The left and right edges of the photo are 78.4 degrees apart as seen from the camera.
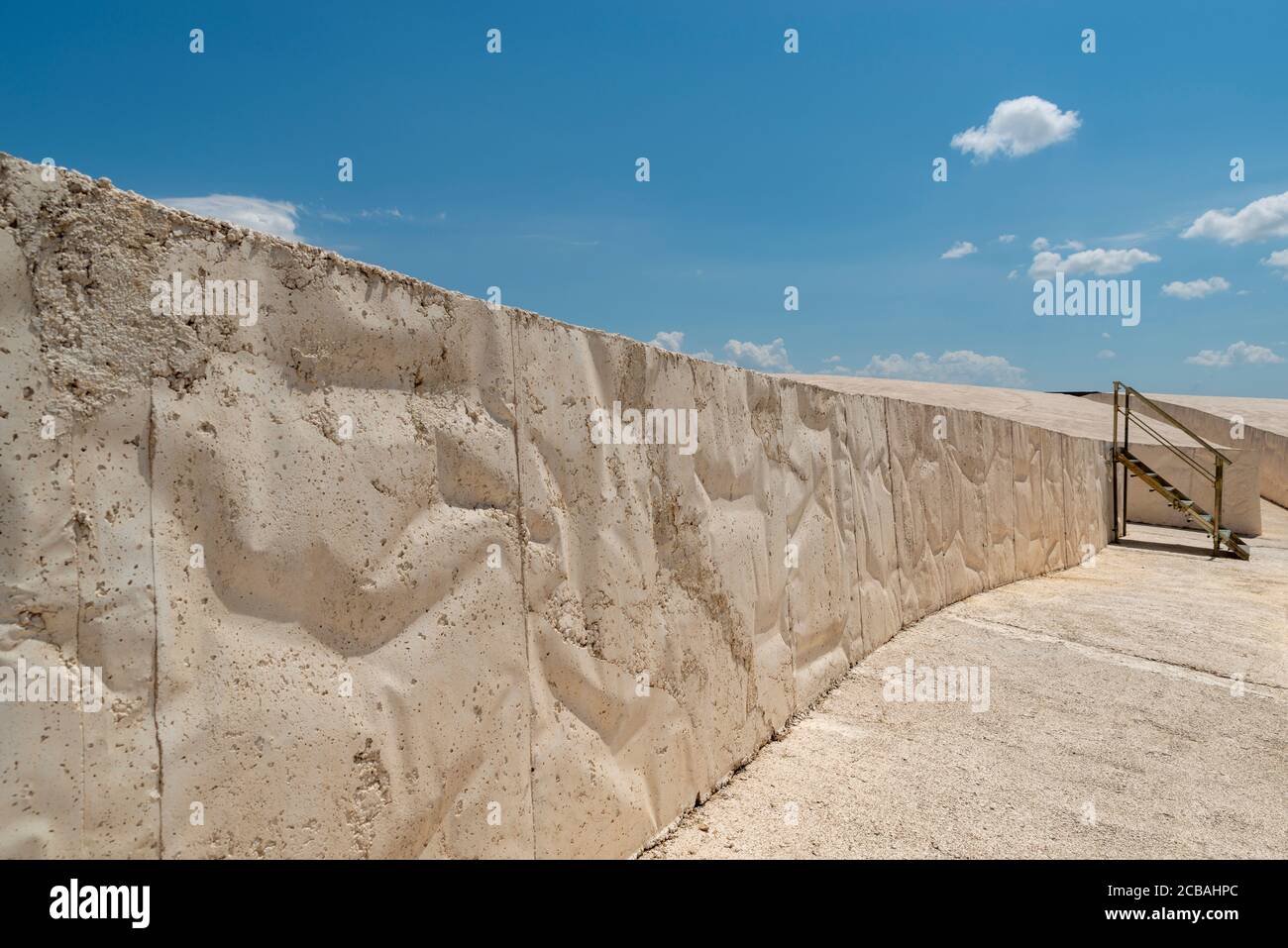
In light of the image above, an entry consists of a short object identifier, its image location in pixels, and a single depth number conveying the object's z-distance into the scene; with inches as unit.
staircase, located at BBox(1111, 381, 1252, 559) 450.9
